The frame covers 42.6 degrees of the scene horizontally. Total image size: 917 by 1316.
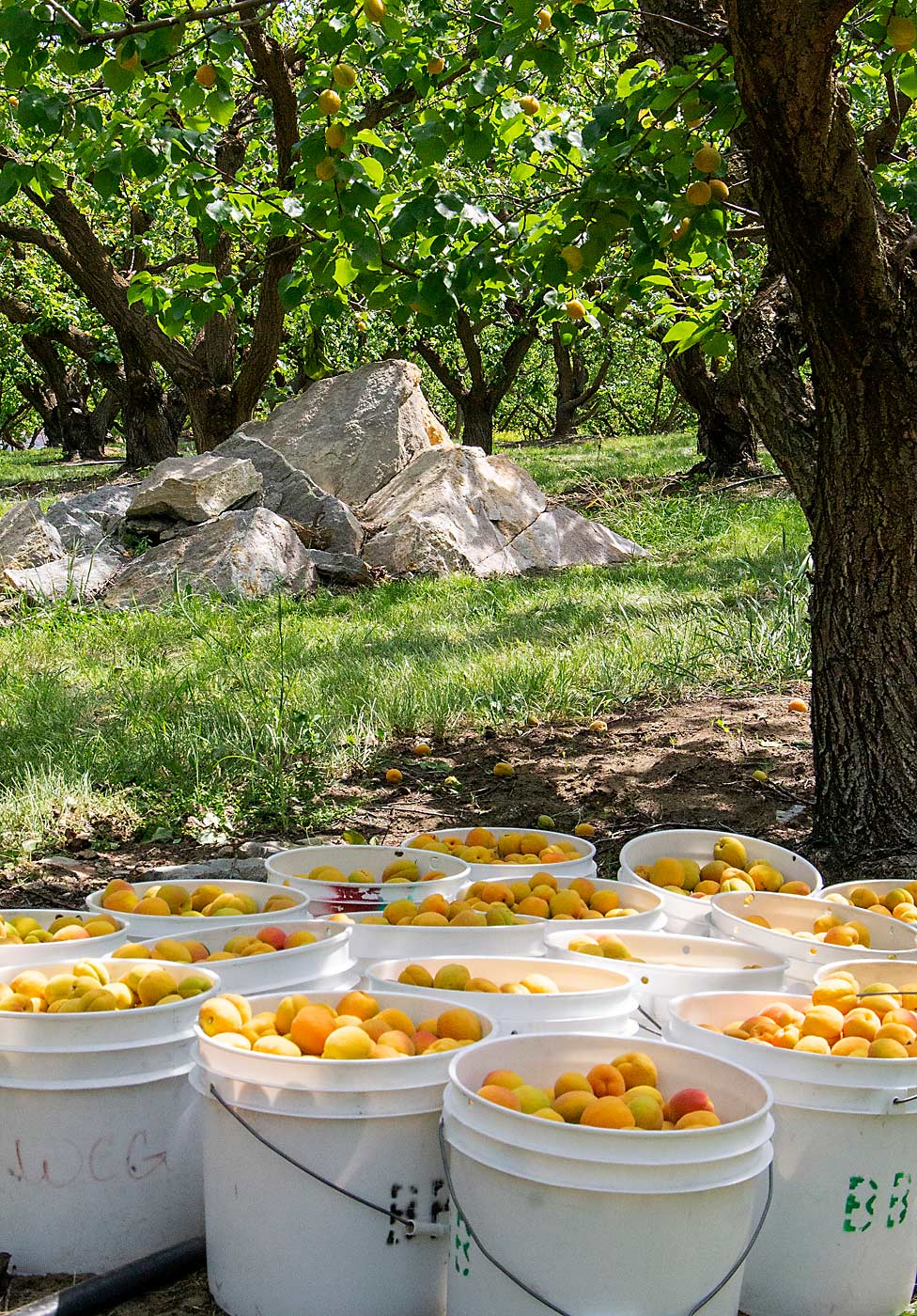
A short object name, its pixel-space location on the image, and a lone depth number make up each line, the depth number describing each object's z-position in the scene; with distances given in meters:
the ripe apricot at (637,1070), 1.91
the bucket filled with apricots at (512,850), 3.07
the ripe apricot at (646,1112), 1.78
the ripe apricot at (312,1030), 2.00
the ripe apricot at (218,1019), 2.03
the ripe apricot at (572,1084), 1.89
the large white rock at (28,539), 9.12
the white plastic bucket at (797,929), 2.56
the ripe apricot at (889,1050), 1.98
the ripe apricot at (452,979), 2.27
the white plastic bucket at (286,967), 2.31
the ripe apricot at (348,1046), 1.94
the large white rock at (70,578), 8.66
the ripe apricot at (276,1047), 1.96
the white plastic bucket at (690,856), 2.96
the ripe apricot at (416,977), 2.32
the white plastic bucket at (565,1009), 2.15
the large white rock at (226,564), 8.82
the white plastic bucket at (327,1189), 1.88
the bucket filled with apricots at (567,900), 2.75
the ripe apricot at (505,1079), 1.89
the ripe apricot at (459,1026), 2.06
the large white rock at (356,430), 11.46
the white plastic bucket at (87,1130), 2.07
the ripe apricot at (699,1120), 1.76
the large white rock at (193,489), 9.63
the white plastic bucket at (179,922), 2.62
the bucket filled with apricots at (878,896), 2.93
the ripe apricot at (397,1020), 2.08
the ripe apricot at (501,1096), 1.79
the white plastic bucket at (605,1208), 1.65
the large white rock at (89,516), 9.84
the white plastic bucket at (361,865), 2.87
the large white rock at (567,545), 10.52
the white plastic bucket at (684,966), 2.31
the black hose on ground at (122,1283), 1.92
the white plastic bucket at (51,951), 2.42
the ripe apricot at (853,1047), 2.00
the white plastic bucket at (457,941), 2.49
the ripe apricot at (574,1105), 1.80
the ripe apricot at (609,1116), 1.74
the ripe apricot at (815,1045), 2.01
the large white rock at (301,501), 10.23
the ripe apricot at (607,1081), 1.88
